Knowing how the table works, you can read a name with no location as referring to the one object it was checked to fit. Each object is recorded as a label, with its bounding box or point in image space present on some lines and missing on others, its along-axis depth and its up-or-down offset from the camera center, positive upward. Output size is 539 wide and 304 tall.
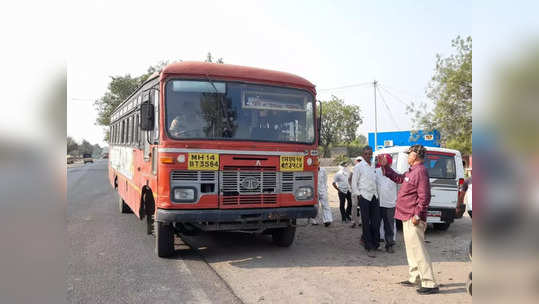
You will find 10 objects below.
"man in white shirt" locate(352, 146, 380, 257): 6.82 -0.91
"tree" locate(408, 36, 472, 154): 20.00 +2.47
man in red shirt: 4.81 -0.85
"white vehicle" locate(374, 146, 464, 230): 8.81 -0.66
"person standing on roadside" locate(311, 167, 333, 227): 9.42 -1.20
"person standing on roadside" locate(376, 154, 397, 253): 6.96 -1.01
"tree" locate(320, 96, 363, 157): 65.12 +4.70
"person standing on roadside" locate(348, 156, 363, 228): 9.26 -1.52
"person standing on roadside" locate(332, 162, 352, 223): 10.26 -1.06
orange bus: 5.76 +0.00
